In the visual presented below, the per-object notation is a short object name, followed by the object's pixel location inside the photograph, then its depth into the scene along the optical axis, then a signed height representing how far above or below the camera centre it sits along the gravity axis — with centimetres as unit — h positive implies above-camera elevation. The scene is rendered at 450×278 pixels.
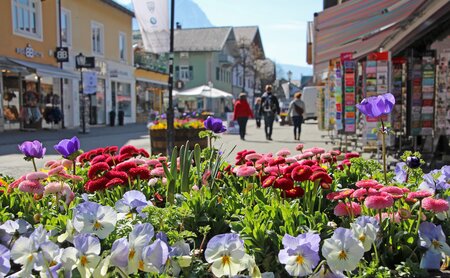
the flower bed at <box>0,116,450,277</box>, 163 -44
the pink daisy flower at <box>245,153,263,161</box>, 299 -27
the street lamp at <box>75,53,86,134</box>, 1950 +175
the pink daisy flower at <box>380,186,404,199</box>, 198 -32
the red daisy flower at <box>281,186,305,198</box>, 220 -36
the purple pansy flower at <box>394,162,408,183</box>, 280 -35
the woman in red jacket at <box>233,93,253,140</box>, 1628 -7
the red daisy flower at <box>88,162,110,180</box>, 252 -30
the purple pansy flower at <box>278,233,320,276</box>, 161 -47
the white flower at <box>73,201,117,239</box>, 177 -39
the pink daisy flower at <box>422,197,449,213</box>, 187 -35
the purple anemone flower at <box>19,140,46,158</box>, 258 -20
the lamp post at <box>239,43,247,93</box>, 6115 +718
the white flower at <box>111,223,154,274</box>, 158 -44
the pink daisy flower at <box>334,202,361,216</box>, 205 -41
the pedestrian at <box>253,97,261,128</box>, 2461 -46
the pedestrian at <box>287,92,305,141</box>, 1581 +0
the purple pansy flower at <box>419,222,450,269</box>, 185 -50
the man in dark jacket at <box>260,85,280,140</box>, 1606 +9
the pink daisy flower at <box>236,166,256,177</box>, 247 -30
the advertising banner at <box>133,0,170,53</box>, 1079 +200
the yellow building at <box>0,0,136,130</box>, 1989 +239
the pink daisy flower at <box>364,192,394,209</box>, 182 -33
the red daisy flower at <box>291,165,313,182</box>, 216 -27
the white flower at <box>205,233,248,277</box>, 163 -47
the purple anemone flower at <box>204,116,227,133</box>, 311 -8
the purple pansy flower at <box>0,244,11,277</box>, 165 -50
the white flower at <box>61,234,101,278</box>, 160 -46
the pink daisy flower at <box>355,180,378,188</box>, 208 -30
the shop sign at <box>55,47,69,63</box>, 2199 +245
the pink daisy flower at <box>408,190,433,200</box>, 199 -33
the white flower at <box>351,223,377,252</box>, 178 -44
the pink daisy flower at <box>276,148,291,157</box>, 324 -27
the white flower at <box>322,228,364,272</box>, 163 -46
